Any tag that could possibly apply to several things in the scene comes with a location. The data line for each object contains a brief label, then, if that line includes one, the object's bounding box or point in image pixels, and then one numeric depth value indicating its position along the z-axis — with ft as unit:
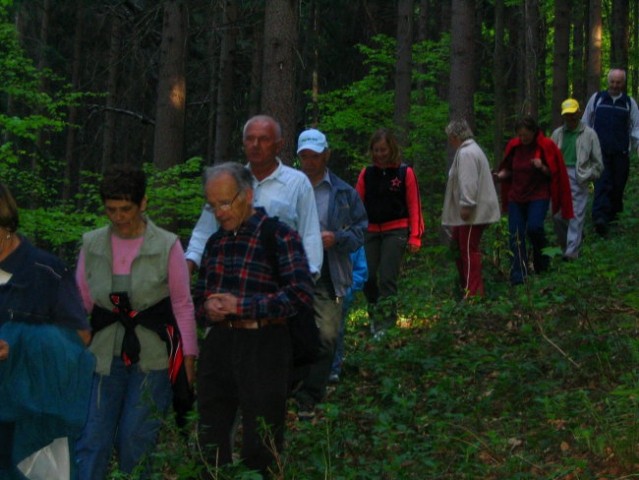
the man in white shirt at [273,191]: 19.92
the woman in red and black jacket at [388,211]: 32.42
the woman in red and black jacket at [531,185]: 37.63
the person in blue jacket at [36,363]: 15.53
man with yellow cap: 41.88
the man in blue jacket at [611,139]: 44.96
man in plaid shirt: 17.01
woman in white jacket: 35.88
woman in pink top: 17.95
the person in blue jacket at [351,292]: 27.12
